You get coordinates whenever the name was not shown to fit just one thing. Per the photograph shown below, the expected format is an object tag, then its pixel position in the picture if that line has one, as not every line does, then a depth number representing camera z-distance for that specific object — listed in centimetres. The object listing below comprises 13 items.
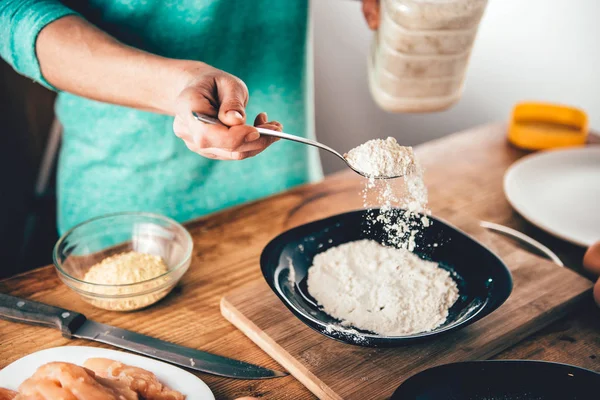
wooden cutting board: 82
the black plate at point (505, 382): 77
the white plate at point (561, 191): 120
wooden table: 89
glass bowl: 94
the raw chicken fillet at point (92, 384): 69
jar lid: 152
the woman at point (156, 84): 104
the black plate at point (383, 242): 82
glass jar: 106
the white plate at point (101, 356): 78
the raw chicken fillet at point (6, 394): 74
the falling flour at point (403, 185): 92
